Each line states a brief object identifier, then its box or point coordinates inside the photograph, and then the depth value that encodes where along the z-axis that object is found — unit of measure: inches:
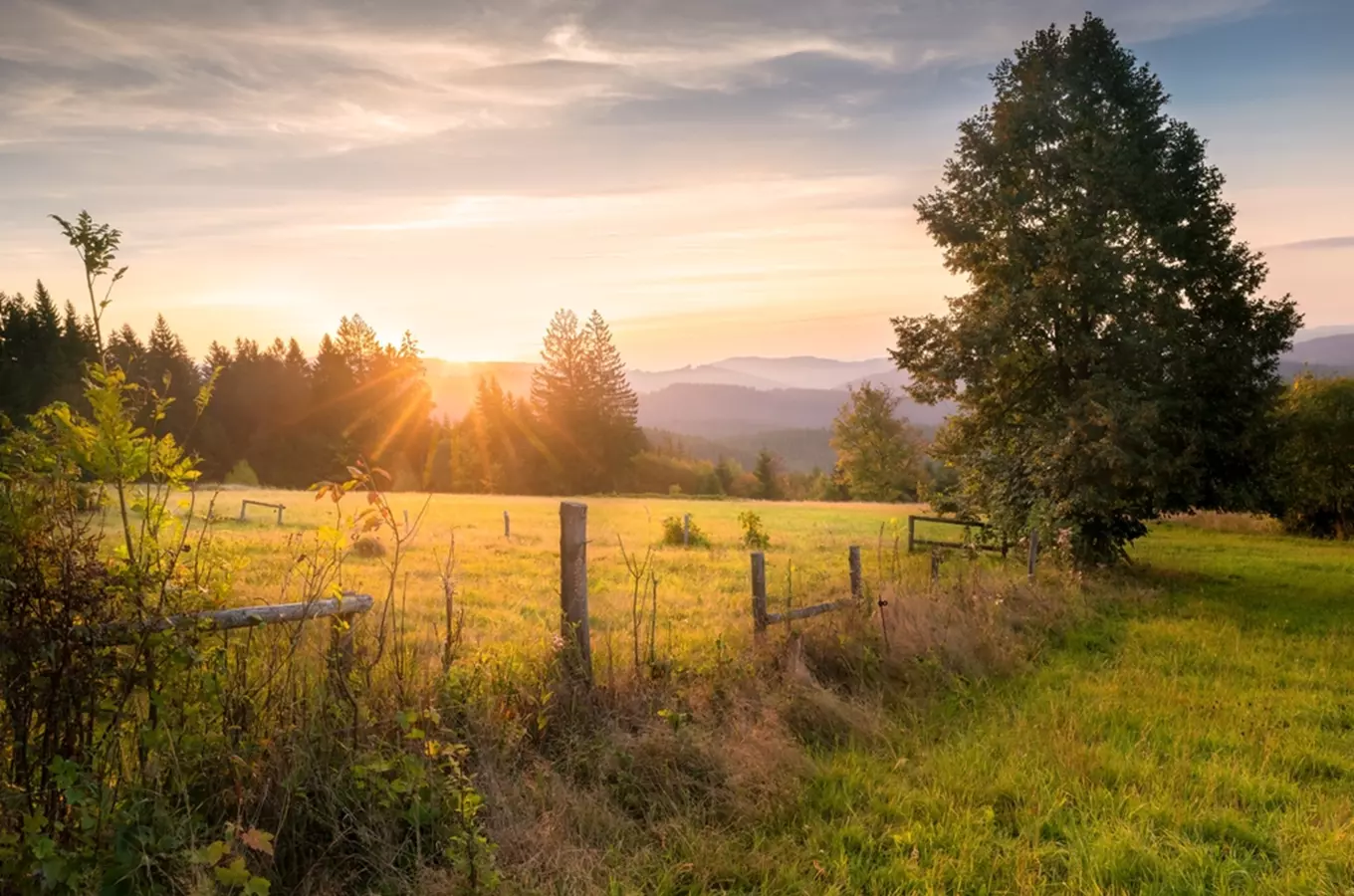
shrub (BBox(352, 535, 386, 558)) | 712.4
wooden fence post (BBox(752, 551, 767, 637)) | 318.7
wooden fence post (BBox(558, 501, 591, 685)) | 249.9
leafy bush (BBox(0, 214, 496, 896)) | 143.2
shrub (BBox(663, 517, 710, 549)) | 948.8
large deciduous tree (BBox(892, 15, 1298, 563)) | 589.3
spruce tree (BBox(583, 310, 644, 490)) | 2847.0
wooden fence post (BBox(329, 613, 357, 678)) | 192.4
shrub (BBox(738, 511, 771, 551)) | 960.0
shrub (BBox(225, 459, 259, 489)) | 2197.3
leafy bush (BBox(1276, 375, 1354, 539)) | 1177.4
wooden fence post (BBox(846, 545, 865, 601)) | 384.2
